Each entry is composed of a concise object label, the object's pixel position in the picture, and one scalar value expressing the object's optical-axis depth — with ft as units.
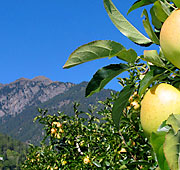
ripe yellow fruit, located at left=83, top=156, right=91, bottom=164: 11.81
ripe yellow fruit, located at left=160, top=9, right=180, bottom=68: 2.09
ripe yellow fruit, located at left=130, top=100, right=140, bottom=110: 5.83
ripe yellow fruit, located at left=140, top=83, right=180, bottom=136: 2.21
